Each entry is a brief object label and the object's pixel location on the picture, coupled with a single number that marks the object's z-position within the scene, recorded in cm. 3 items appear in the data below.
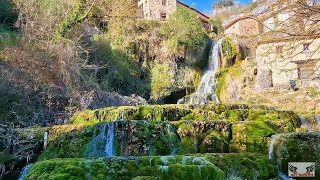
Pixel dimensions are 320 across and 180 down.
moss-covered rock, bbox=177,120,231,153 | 621
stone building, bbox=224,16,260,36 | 2386
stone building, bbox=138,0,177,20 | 2069
